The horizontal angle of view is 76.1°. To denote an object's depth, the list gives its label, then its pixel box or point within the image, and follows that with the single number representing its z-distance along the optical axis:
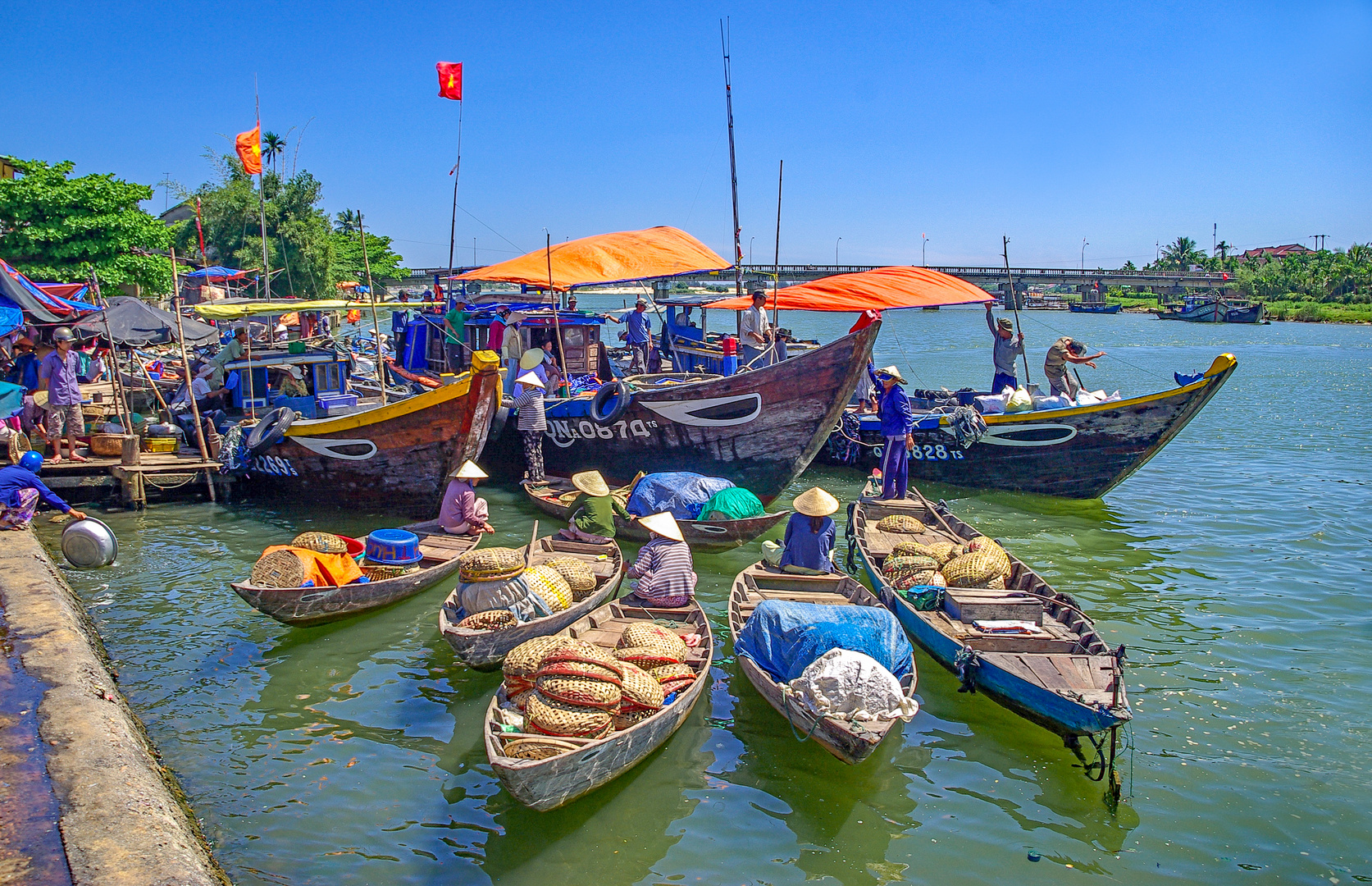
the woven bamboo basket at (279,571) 7.54
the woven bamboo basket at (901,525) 9.86
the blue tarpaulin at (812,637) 5.97
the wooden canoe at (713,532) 10.42
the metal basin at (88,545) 9.70
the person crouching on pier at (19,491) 10.20
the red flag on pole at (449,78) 15.95
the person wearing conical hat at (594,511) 10.07
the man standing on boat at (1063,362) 13.57
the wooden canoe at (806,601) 5.15
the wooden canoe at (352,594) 7.39
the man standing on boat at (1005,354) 14.68
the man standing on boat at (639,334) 17.86
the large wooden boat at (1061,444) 12.45
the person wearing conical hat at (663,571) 7.45
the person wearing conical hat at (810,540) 8.41
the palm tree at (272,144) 60.19
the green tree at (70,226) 24.78
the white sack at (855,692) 5.33
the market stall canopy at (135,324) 16.69
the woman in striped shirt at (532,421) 13.15
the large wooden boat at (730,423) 11.49
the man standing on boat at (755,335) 15.37
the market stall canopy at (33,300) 13.11
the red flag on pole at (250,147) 21.77
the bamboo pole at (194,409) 12.36
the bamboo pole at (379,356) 11.77
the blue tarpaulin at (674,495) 10.64
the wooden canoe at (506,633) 6.54
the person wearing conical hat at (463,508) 9.46
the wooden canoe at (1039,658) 5.55
